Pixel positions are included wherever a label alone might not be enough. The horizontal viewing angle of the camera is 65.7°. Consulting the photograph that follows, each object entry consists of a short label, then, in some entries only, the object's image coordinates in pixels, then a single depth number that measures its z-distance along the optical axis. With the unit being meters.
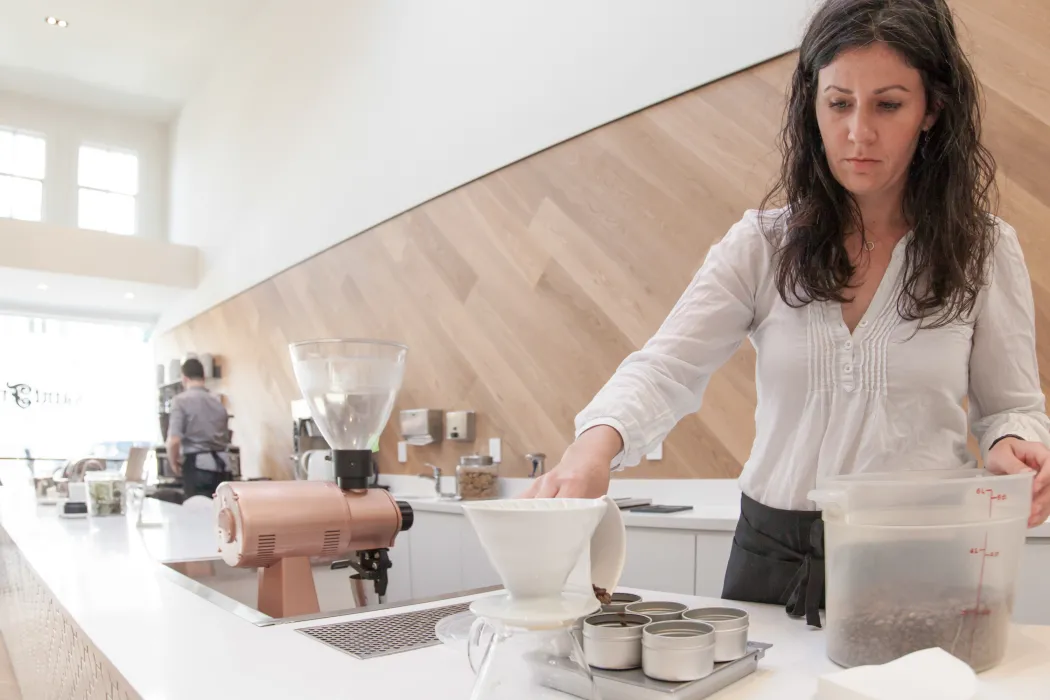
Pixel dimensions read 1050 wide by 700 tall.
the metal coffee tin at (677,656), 0.78
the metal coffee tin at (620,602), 0.91
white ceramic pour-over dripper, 0.61
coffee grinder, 1.40
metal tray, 0.76
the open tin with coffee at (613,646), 0.81
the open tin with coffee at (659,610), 0.90
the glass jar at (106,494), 3.17
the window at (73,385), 9.71
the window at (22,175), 9.06
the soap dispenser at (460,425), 4.25
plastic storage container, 0.85
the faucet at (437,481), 4.30
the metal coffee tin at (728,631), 0.85
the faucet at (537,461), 3.67
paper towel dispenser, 4.43
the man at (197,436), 6.45
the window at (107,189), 9.55
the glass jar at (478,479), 3.90
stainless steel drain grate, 1.04
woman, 1.15
